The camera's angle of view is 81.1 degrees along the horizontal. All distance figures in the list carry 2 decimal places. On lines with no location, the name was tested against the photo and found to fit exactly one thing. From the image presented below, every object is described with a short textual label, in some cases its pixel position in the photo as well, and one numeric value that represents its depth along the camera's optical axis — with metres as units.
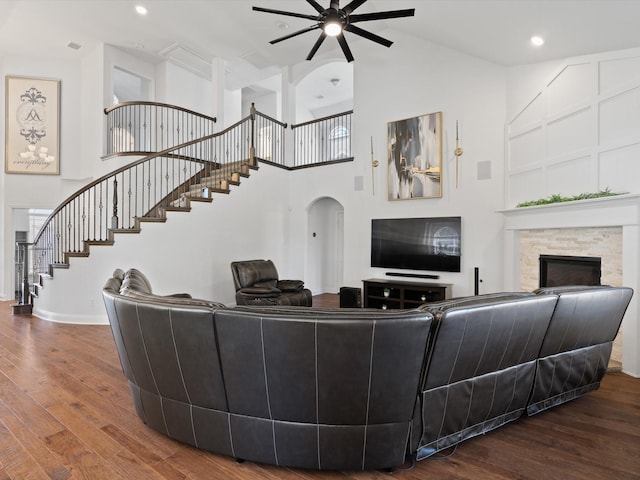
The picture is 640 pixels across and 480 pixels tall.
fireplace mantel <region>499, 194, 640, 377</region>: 3.39
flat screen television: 5.92
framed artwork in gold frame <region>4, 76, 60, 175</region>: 7.48
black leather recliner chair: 5.30
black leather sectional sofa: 1.67
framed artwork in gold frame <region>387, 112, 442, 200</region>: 6.11
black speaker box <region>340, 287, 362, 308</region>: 6.22
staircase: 5.95
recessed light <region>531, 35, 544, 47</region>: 4.33
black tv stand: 5.70
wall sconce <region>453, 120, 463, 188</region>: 5.86
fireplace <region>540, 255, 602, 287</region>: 4.00
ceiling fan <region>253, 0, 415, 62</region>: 3.61
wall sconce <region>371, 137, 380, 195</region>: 6.81
